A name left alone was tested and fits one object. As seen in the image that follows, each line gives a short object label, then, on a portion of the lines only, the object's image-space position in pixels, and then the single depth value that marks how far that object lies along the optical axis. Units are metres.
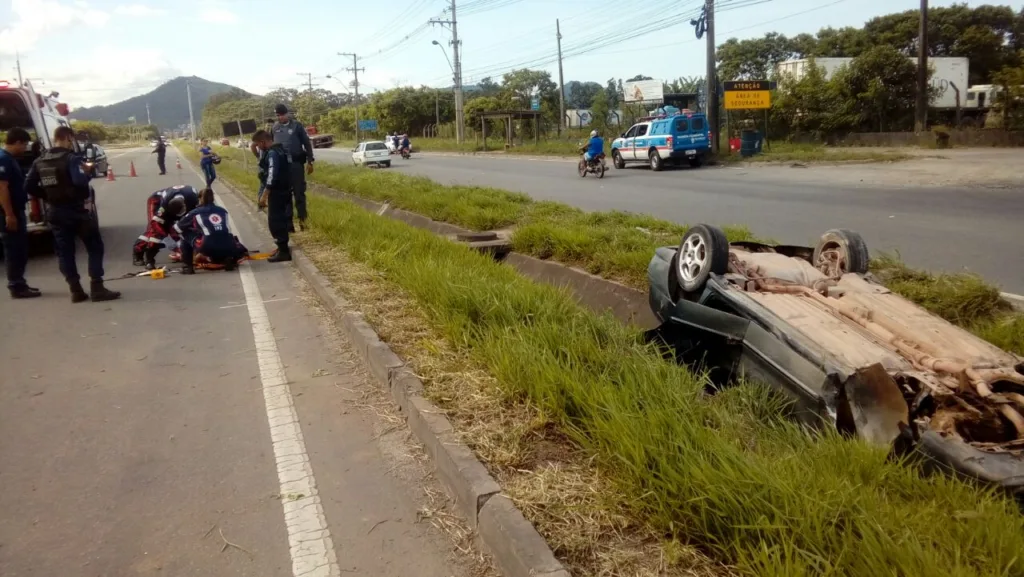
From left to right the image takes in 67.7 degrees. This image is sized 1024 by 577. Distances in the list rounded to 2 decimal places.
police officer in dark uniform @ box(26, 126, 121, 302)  7.64
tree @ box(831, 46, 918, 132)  32.78
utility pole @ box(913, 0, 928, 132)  27.79
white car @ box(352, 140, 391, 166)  37.72
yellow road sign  29.83
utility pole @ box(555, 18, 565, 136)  48.59
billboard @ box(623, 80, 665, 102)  49.58
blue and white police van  25.16
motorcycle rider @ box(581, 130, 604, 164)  22.36
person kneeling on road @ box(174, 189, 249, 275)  9.28
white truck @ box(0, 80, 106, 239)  10.81
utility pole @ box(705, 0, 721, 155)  25.69
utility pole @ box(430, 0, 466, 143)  51.95
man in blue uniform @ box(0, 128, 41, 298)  7.97
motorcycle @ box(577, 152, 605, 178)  22.66
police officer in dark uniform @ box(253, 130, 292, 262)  9.49
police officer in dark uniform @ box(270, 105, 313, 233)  11.50
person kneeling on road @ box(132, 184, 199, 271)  9.73
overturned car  3.19
